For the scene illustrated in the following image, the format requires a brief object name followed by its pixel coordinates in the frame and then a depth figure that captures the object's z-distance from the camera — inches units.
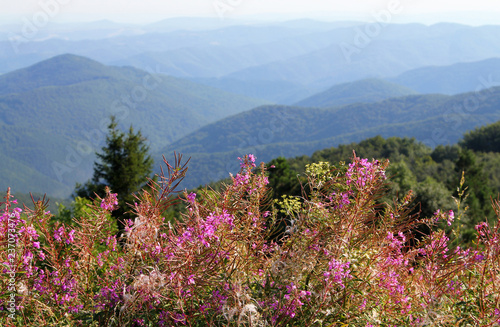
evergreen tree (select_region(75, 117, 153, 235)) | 1045.8
